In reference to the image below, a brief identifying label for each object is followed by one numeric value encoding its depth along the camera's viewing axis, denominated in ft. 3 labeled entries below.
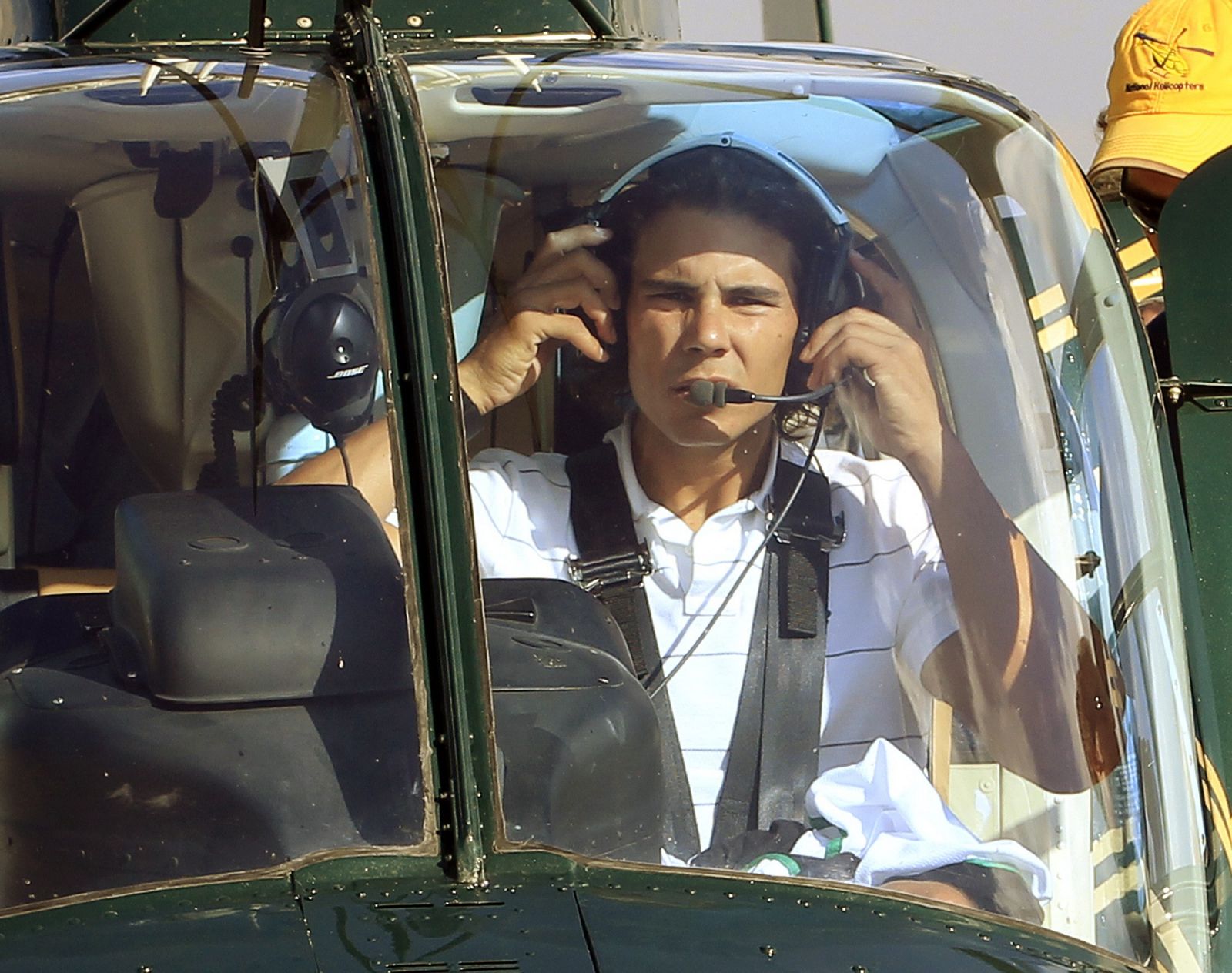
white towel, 50.44
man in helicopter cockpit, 50.59
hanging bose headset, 50.57
